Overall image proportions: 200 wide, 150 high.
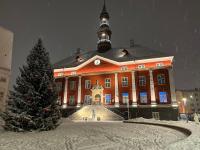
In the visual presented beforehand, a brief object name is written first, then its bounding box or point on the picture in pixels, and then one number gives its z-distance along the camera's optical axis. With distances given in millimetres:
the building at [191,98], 87312
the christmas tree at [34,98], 12109
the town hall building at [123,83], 30062
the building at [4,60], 19984
